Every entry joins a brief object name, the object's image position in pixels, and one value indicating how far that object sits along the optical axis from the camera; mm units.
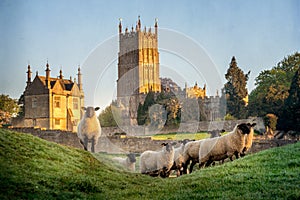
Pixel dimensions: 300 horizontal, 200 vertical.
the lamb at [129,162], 21336
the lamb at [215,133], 22650
